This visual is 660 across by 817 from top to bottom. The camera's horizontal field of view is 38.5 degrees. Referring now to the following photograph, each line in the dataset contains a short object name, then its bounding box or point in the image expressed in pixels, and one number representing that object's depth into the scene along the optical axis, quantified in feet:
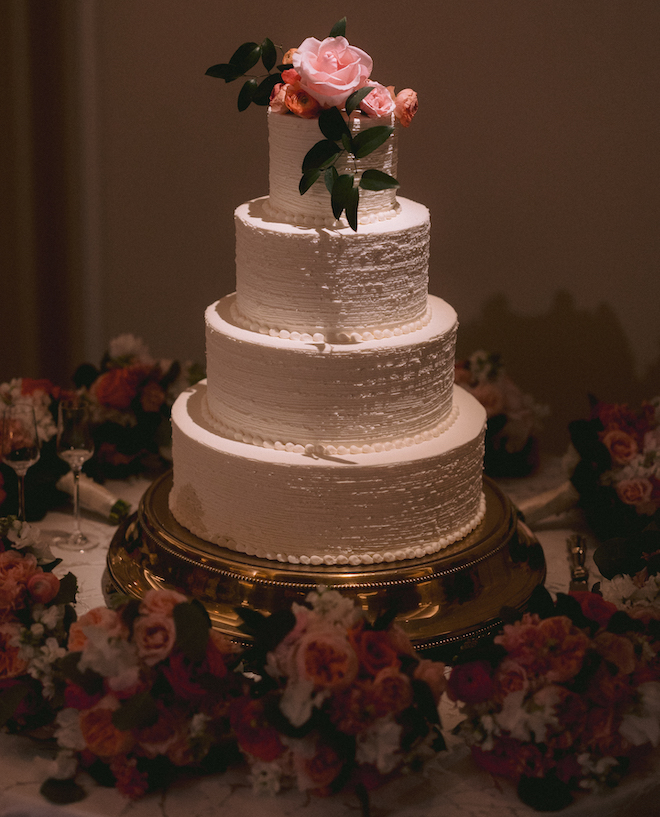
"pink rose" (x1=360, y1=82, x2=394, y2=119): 8.22
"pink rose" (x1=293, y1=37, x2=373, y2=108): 8.00
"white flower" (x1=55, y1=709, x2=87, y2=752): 7.20
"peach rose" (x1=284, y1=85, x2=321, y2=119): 8.25
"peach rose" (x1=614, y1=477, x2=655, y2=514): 10.82
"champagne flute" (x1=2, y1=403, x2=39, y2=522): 9.87
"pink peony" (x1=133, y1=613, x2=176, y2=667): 7.11
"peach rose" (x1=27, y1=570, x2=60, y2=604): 7.97
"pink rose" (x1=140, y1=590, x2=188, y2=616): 7.26
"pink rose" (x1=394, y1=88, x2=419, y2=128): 8.53
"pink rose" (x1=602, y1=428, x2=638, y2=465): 11.32
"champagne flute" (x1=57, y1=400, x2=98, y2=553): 10.41
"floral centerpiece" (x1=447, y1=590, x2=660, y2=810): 7.14
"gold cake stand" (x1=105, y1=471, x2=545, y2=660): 8.42
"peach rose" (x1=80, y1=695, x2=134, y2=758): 7.04
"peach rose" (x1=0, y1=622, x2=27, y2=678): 7.61
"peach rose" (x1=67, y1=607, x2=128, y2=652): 7.25
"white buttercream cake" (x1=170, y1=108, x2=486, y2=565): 8.42
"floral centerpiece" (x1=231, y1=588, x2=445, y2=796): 6.90
